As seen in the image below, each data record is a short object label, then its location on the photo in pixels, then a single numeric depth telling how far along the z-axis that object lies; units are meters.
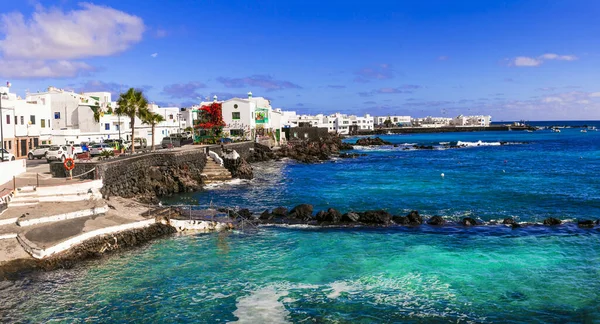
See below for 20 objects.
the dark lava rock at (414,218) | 27.92
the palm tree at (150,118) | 52.42
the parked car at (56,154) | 43.53
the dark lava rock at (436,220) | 27.88
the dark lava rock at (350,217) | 28.06
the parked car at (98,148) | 48.12
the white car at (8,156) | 38.32
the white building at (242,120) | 88.12
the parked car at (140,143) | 63.90
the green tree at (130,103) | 48.97
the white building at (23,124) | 45.66
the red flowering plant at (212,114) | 83.94
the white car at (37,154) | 47.66
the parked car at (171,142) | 66.16
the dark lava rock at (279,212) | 29.91
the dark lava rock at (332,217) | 28.09
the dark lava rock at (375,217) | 27.73
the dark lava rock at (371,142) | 131.88
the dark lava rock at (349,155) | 86.88
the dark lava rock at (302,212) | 29.19
